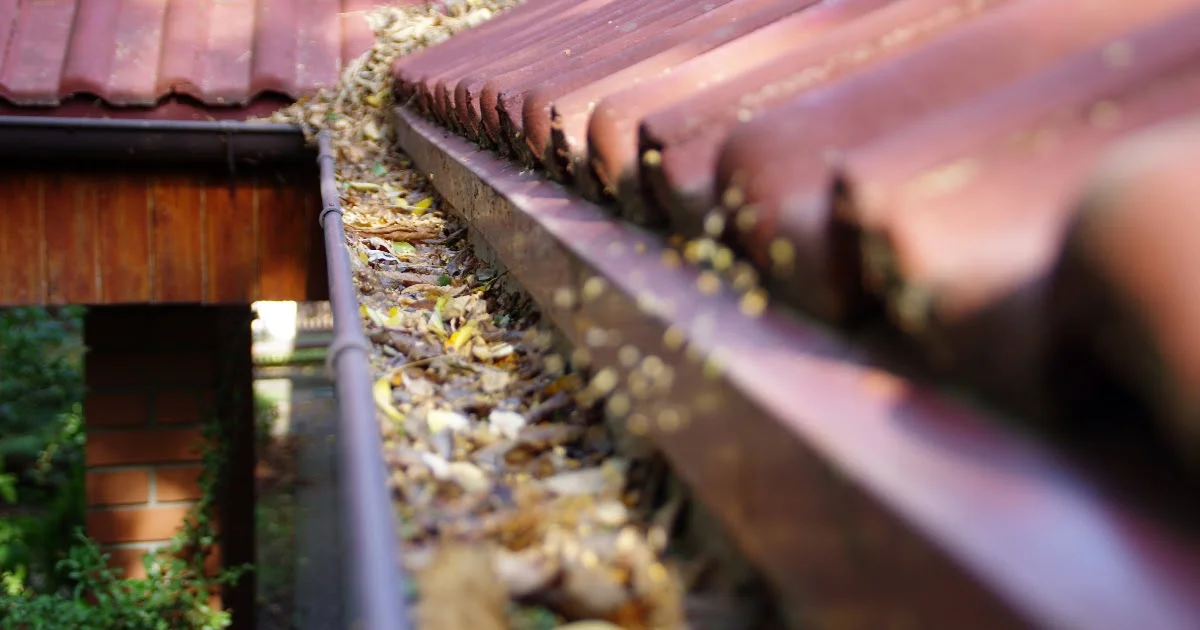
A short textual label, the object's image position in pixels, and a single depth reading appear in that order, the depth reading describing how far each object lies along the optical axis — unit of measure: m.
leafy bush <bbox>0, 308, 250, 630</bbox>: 3.70
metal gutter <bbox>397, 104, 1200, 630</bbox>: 0.39
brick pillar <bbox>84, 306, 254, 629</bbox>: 3.85
